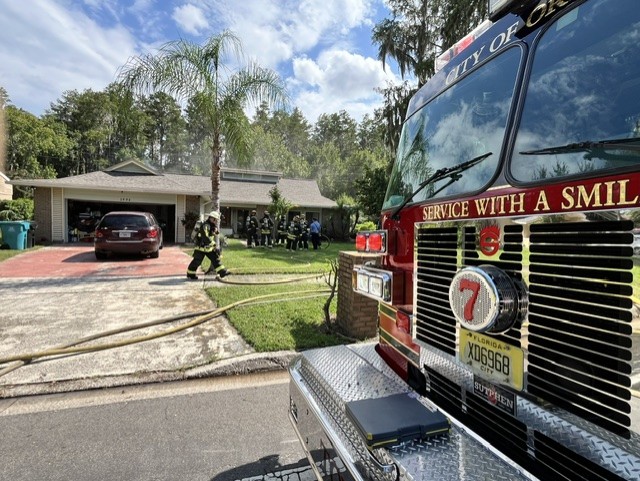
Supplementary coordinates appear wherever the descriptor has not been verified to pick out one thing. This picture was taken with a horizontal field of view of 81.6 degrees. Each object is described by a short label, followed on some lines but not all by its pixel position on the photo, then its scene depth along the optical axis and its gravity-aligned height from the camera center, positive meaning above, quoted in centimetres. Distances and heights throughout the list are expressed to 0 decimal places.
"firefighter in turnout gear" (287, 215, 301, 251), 1647 -10
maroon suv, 1170 -8
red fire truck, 109 -17
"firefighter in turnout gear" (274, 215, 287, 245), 1809 -2
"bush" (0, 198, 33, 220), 1811 +117
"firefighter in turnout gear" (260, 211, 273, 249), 1738 +26
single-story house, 1731 +191
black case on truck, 132 -71
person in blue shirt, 1778 -1
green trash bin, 1400 -9
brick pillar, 475 -99
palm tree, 919 +376
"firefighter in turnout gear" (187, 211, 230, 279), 872 -35
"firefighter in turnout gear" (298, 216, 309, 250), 1723 -1
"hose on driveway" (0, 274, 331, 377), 395 -131
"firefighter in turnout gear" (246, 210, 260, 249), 1742 +21
